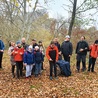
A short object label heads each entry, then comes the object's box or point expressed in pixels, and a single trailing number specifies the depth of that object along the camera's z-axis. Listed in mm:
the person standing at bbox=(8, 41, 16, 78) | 6027
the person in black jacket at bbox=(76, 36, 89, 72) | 6761
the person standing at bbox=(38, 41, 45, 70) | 6603
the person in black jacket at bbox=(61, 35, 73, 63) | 6637
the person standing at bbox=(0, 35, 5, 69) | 6927
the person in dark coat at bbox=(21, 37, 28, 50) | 6192
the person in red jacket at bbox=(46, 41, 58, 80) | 5894
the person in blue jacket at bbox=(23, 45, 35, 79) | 5855
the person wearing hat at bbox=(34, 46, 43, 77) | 6077
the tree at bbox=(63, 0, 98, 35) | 10603
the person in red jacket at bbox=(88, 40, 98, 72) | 6697
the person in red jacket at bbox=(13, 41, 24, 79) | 5848
